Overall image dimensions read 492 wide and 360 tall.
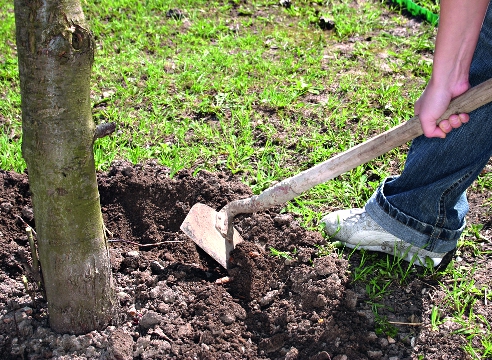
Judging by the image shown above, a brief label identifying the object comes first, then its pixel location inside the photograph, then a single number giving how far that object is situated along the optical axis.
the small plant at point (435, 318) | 2.71
